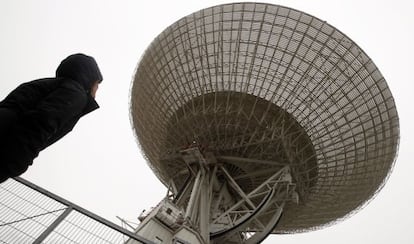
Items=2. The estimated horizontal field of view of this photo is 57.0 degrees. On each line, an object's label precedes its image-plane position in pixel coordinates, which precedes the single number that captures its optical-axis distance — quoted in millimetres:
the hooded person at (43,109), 3533
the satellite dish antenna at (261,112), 23281
